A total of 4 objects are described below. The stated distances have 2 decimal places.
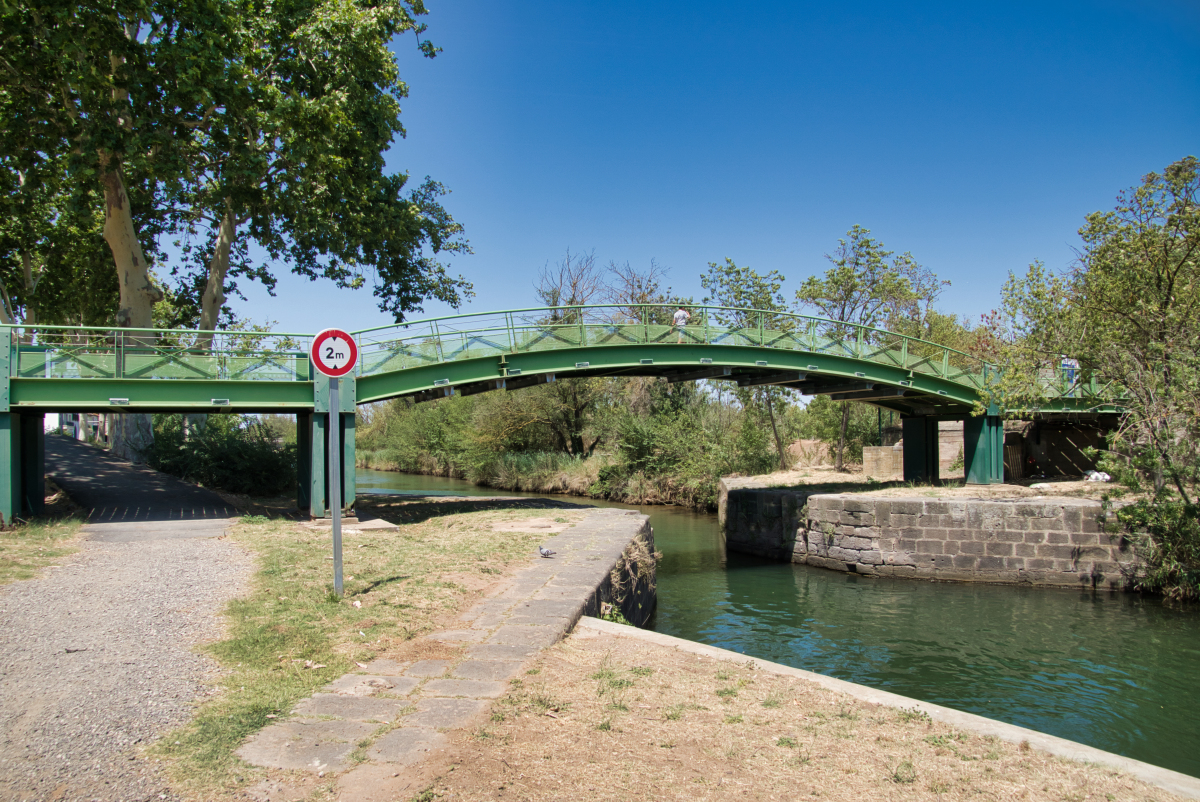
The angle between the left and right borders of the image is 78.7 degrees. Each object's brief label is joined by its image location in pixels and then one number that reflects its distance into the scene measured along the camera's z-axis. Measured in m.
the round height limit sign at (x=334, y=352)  6.83
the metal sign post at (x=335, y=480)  6.82
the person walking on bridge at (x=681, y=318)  17.55
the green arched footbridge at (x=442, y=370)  12.41
